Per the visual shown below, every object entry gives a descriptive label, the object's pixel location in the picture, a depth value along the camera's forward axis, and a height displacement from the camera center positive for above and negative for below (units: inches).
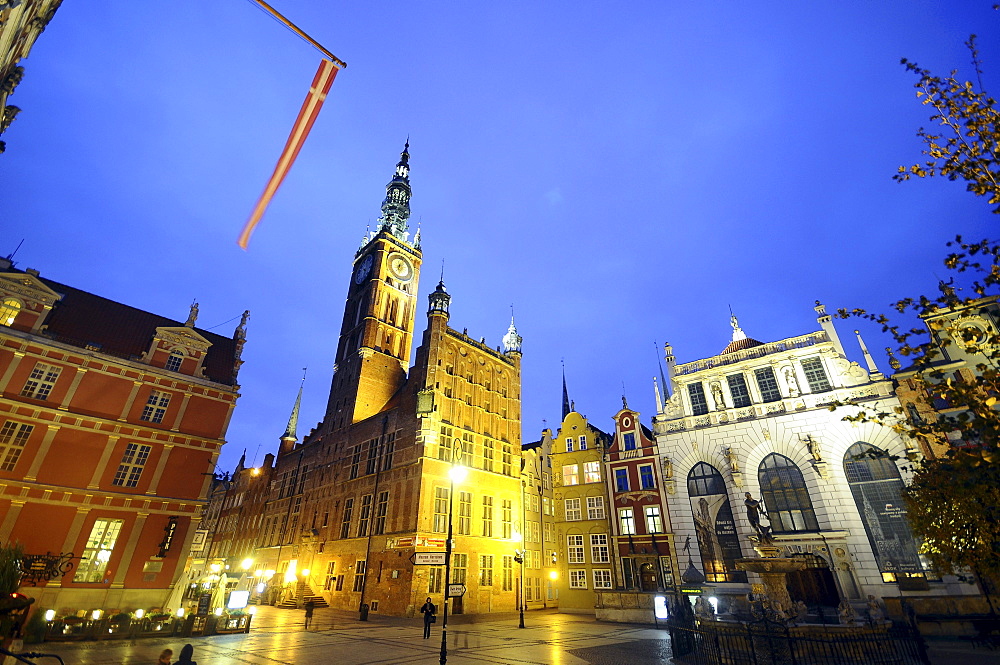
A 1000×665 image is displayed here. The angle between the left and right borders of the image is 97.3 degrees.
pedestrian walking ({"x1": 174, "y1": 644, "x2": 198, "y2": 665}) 324.5 -55.8
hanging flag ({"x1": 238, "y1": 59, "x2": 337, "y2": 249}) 398.9 +374.1
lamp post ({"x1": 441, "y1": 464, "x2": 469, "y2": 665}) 504.7 +10.1
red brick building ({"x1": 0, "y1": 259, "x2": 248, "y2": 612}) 894.4 +260.7
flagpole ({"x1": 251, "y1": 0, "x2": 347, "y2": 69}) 380.3 +442.1
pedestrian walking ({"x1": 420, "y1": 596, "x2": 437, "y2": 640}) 815.1 -70.4
